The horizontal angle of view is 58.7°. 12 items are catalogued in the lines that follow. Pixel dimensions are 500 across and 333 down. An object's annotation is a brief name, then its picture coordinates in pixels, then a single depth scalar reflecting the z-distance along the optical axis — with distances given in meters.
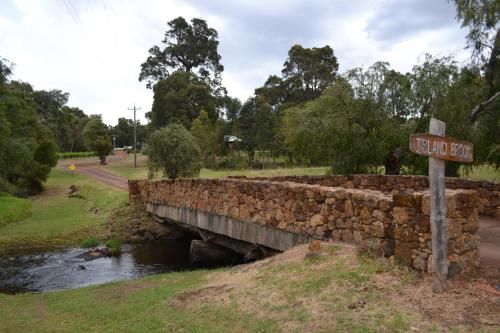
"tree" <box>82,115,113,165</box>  54.84
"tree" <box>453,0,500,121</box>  16.52
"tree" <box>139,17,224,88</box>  61.97
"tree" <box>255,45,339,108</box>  60.62
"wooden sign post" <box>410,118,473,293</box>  5.58
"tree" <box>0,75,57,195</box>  23.08
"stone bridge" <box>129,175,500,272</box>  6.06
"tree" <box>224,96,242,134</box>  56.56
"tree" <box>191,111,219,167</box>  44.88
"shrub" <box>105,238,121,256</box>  16.55
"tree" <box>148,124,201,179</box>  23.88
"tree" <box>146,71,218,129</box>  51.19
